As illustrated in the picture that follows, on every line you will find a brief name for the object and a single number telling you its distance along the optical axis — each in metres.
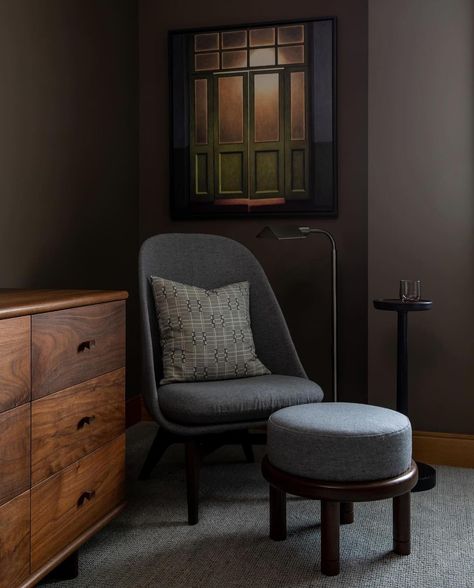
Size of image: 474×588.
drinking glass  2.75
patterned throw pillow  2.65
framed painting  3.36
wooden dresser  1.59
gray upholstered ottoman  1.94
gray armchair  2.36
